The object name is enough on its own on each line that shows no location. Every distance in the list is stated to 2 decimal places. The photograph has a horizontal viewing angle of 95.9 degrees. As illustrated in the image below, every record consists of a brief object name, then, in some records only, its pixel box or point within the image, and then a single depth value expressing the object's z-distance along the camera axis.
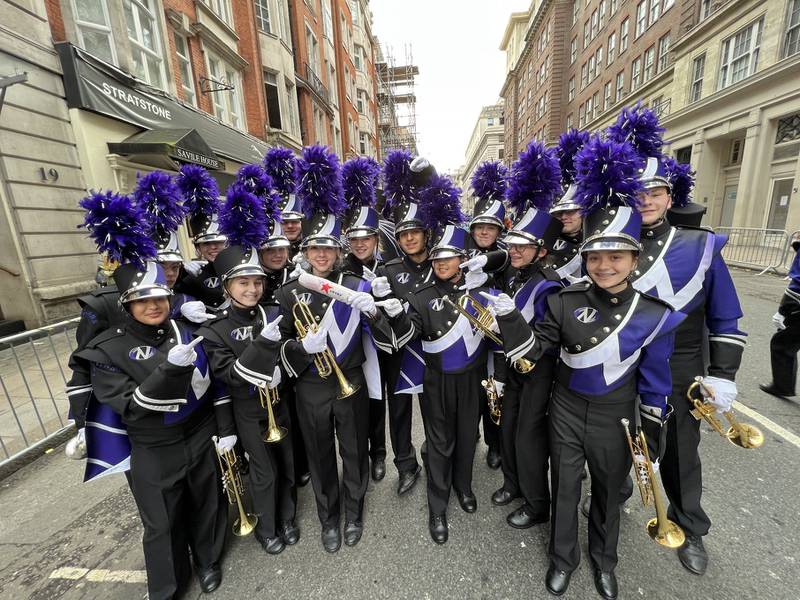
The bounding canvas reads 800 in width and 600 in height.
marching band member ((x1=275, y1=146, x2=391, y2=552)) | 2.99
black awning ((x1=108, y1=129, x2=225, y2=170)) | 8.54
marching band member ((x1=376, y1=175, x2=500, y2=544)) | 3.12
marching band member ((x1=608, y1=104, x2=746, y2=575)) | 2.62
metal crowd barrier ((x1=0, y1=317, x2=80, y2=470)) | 4.26
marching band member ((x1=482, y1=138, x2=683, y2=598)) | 2.37
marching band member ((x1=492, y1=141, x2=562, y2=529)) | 3.00
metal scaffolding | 49.97
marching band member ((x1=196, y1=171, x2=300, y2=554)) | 2.59
